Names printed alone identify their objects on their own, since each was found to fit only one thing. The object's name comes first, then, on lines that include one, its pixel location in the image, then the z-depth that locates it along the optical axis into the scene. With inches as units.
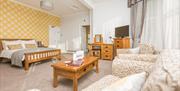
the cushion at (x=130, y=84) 19.0
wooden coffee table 52.1
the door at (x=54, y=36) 194.6
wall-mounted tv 118.7
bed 92.9
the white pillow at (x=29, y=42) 136.1
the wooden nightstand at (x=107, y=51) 132.2
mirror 145.0
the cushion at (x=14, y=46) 116.2
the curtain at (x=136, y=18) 106.4
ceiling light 85.1
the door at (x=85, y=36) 207.2
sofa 16.2
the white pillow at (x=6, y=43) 115.9
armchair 41.6
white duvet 105.1
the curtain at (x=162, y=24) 78.2
